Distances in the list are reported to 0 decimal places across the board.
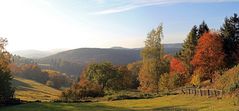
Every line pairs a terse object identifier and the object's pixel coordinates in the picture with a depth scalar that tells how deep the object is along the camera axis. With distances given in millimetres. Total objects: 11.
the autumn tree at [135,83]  91275
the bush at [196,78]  51394
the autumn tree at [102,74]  68111
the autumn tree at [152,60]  57720
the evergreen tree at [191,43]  57989
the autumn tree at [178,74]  56848
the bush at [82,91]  54572
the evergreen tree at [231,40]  51804
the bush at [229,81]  29797
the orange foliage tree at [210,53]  49984
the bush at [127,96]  45535
